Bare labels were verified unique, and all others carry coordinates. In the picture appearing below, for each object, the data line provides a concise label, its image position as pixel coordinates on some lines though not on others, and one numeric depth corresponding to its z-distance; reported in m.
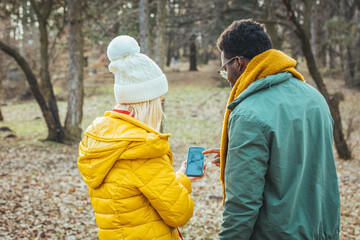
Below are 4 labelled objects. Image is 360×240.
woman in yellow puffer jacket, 2.01
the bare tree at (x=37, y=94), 9.91
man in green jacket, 1.76
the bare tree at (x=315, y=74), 8.20
